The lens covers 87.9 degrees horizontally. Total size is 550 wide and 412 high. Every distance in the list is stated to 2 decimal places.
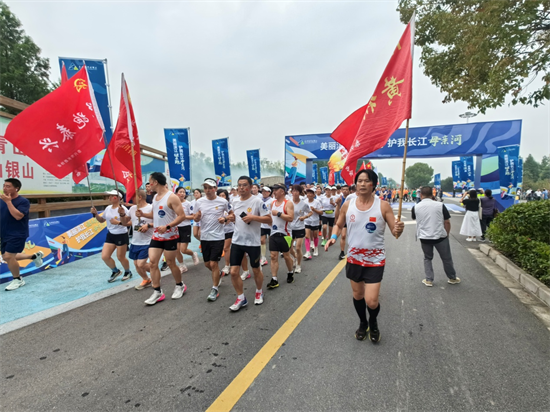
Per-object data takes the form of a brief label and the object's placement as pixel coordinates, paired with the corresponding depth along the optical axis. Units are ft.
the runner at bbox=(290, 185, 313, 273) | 19.40
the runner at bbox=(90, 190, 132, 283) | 16.79
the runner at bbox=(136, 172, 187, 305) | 13.62
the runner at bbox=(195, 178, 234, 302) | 14.19
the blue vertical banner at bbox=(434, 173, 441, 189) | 127.13
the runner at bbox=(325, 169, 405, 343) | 9.52
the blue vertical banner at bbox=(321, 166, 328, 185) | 115.70
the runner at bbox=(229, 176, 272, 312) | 12.84
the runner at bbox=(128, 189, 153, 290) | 15.84
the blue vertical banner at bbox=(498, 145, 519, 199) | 39.14
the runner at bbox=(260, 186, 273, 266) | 21.04
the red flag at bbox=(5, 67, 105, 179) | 12.98
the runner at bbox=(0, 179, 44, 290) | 15.23
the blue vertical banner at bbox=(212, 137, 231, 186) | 50.93
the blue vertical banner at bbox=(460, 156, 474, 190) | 81.18
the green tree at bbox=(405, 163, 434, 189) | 343.67
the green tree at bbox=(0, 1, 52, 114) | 59.93
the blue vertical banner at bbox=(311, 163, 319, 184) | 94.84
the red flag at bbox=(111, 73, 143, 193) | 15.19
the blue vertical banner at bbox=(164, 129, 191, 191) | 38.50
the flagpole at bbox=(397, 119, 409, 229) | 9.12
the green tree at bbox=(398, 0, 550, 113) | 18.40
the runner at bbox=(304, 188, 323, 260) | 22.33
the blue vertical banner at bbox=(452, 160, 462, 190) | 91.66
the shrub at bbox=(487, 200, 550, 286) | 15.16
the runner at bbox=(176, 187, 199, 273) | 19.35
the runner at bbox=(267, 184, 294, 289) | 15.79
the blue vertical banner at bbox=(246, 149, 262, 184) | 63.62
